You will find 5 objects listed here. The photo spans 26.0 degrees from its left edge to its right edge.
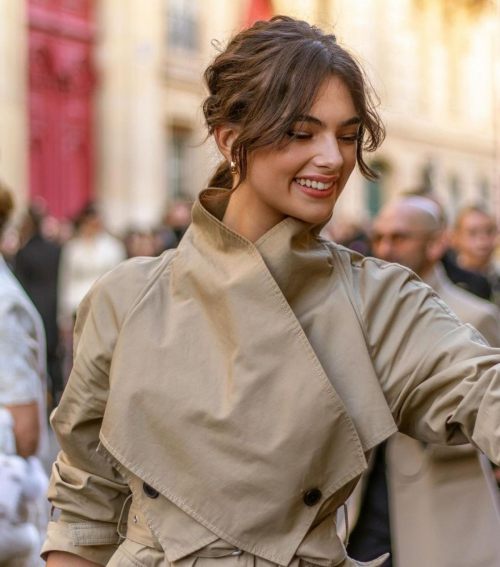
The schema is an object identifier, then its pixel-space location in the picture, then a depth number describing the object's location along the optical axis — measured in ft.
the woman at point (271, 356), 6.64
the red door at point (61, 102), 59.36
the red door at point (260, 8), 48.70
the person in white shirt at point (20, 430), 10.10
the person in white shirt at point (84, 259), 33.40
